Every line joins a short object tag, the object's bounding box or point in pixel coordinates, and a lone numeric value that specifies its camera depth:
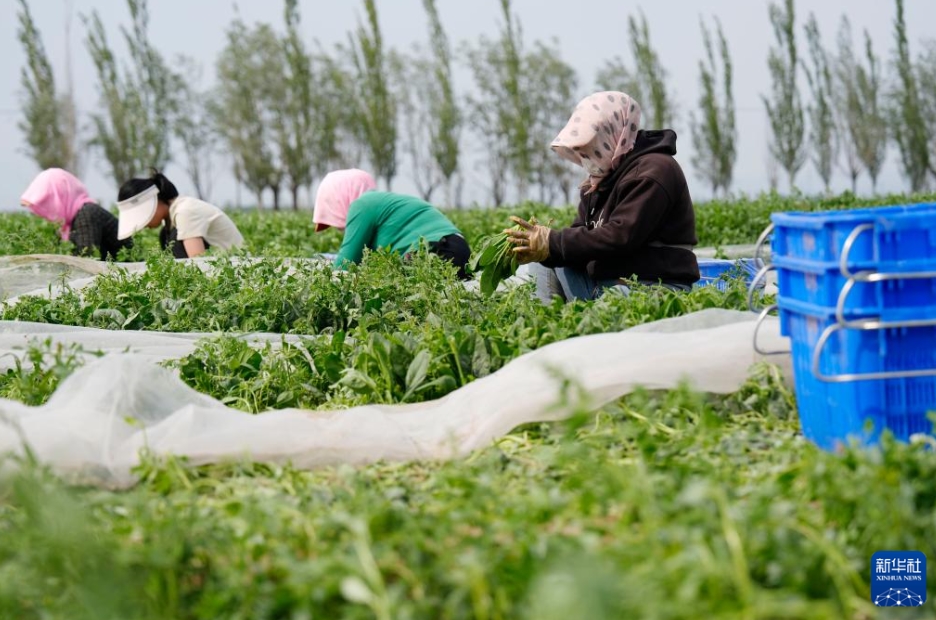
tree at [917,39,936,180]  39.50
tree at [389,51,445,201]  44.34
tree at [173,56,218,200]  42.19
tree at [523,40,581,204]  44.88
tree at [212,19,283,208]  42.38
